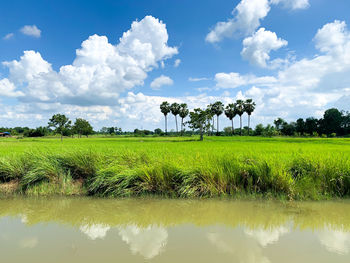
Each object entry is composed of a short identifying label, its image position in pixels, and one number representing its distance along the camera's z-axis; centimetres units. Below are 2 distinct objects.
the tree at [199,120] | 4728
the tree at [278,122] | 10981
